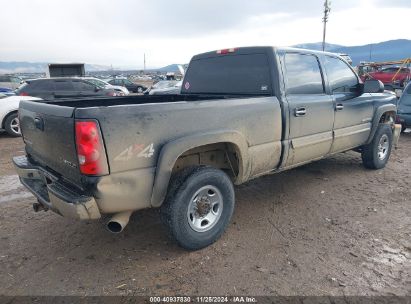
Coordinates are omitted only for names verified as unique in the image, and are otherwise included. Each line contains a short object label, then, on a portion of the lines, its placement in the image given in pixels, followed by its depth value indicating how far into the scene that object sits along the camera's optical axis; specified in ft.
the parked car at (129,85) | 101.24
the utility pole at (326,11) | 123.13
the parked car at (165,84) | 65.17
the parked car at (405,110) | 28.94
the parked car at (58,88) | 38.14
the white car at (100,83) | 46.08
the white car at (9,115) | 28.66
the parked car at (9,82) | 86.74
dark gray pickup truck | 8.32
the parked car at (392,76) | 68.69
